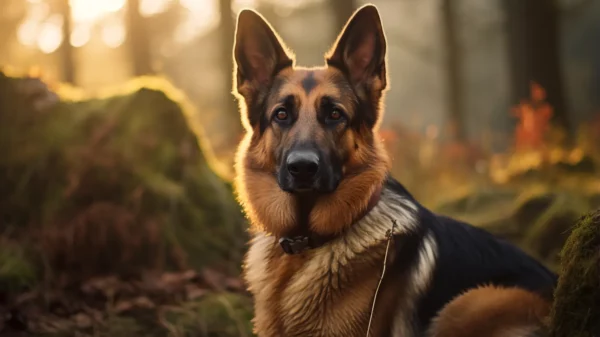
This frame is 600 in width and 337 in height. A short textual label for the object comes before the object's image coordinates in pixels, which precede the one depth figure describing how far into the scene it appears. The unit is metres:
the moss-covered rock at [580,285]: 2.53
